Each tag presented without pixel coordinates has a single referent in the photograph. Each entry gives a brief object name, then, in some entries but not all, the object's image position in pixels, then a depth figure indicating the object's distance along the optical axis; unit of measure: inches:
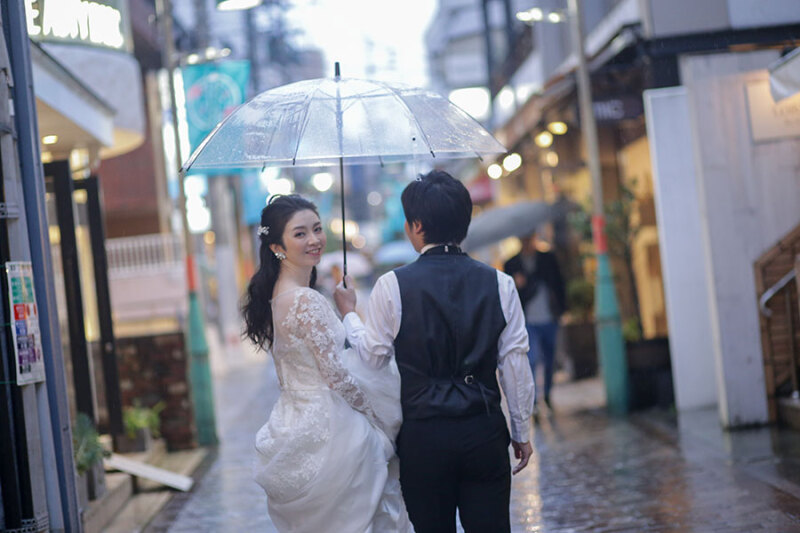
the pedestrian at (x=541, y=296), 468.1
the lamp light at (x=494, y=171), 603.5
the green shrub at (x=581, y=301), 633.0
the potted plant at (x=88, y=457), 307.1
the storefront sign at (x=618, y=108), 535.8
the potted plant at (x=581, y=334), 606.9
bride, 181.5
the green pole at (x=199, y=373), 477.4
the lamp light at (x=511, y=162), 609.3
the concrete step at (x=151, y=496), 323.6
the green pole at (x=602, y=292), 463.2
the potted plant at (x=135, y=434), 415.5
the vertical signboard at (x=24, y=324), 211.6
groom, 164.1
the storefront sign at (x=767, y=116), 371.2
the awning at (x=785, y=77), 291.7
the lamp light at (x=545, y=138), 636.7
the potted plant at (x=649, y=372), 470.0
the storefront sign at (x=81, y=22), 398.0
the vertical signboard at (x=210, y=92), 542.3
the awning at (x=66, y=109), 308.9
